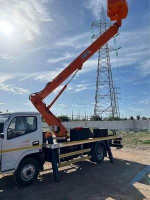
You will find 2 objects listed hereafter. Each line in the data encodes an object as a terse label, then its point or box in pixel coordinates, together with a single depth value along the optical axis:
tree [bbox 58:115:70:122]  27.37
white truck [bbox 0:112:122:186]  4.86
